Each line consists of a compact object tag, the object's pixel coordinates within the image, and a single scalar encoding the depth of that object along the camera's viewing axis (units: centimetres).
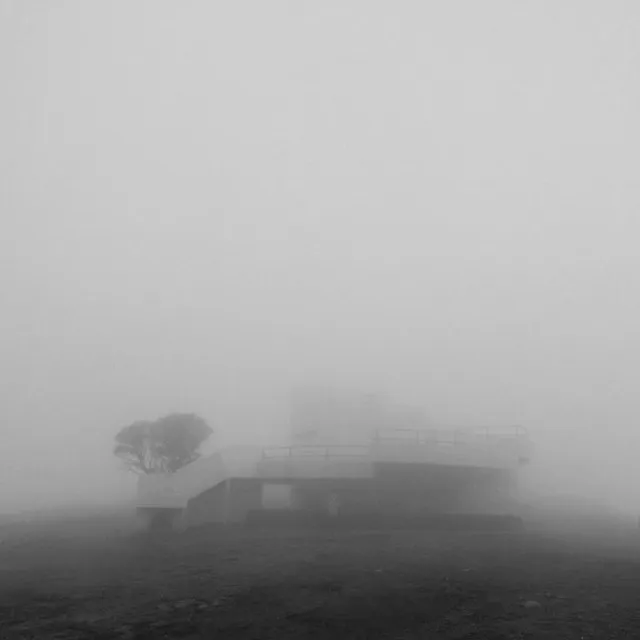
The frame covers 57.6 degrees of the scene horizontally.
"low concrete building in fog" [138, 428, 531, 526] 3550
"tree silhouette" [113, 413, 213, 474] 5359
